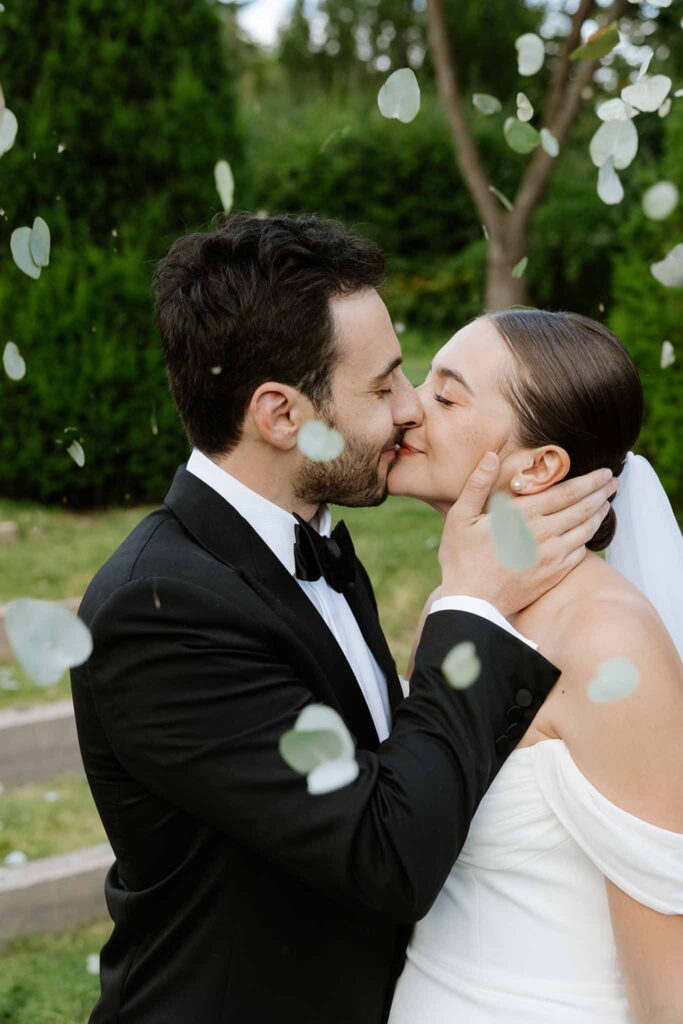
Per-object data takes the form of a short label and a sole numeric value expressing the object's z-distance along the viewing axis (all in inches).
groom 66.7
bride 70.6
